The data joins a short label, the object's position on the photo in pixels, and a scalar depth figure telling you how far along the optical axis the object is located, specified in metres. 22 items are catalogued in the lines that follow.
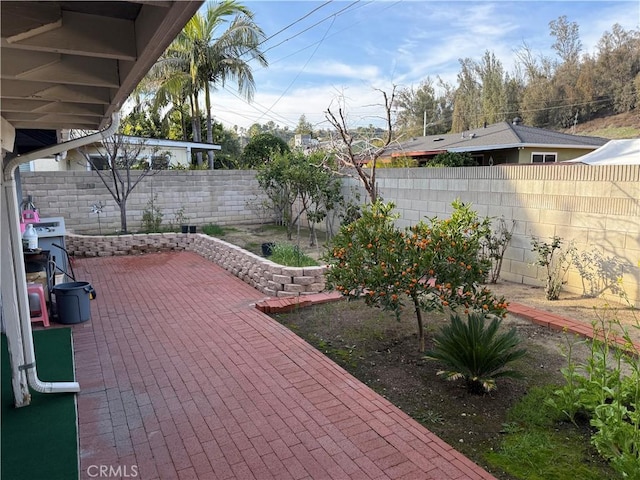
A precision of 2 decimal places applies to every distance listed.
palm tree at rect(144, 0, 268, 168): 16.42
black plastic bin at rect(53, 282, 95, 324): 5.39
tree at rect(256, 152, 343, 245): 9.60
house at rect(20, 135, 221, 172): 13.62
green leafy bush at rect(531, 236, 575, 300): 5.85
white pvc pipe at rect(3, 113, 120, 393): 3.28
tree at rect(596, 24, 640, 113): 29.09
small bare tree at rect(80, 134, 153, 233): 10.45
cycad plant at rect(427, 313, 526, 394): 3.60
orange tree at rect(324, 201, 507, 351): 3.94
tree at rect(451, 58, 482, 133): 36.91
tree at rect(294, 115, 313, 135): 32.53
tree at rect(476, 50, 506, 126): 34.47
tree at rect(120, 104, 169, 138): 20.88
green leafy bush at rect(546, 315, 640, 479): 2.42
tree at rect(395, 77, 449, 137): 37.81
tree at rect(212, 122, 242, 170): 20.05
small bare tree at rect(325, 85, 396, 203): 7.22
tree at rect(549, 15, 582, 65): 32.72
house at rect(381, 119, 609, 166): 14.05
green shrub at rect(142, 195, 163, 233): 11.43
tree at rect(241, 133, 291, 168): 17.98
